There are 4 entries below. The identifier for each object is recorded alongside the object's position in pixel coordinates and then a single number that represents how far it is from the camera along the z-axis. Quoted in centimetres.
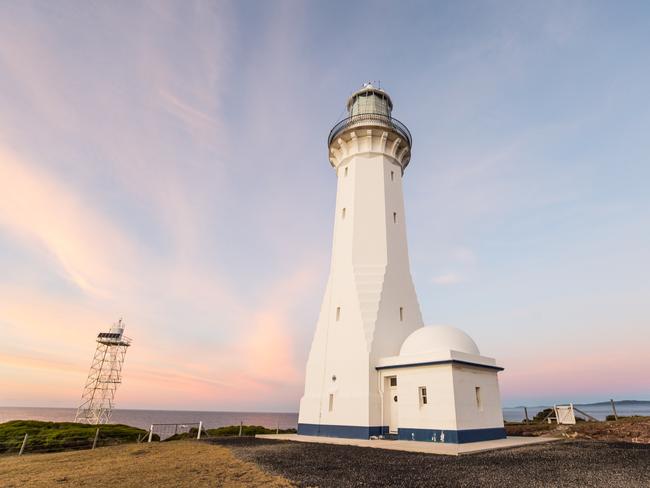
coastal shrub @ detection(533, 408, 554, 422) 2736
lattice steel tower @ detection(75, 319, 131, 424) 4419
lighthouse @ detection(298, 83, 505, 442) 1567
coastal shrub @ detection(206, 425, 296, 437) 2352
